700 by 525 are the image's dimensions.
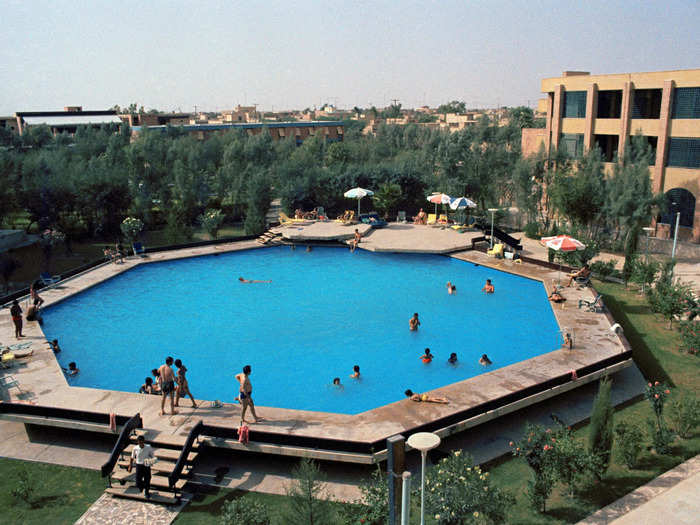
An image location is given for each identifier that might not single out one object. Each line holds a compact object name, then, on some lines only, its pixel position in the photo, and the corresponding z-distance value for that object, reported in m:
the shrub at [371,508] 9.72
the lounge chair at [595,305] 19.92
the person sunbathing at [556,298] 20.95
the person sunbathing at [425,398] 13.74
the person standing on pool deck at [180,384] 13.66
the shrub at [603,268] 24.89
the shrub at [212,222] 33.69
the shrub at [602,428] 11.53
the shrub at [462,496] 8.67
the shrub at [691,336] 16.75
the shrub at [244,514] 9.27
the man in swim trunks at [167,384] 13.32
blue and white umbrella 31.14
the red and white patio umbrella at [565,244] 22.00
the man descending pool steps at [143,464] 11.39
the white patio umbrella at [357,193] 34.39
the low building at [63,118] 91.19
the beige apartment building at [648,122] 29.97
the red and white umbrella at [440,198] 32.22
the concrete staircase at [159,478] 11.52
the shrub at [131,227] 30.28
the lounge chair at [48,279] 24.69
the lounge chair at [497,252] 27.95
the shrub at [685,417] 13.16
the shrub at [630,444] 12.06
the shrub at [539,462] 10.51
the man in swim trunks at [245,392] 12.91
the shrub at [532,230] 32.31
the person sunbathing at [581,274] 22.86
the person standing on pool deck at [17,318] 18.34
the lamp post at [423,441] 6.43
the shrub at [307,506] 8.96
